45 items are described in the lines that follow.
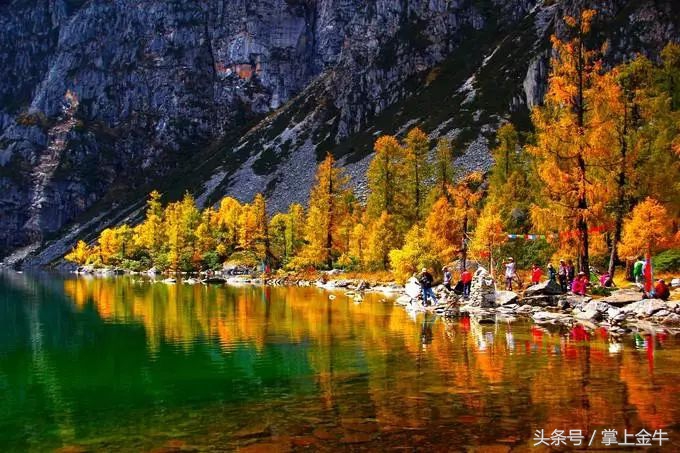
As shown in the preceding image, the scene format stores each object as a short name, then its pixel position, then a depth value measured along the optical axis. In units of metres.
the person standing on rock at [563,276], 37.88
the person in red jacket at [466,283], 42.13
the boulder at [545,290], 36.25
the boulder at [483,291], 37.56
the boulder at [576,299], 33.01
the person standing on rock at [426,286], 39.88
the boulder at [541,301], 35.53
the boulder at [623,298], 31.20
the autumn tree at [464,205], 53.44
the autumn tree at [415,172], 65.12
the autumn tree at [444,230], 53.72
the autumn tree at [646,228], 35.59
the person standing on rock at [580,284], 35.19
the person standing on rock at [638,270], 35.53
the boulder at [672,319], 27.52
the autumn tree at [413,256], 52.87
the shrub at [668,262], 40.50
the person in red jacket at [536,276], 42.08
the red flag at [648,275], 31.50
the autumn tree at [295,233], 91.94
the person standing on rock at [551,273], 38.02
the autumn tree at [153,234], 129.62
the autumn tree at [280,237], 93.19
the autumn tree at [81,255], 184.38
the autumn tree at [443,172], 61.19
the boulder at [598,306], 30.50
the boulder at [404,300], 43.66
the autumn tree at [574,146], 34.72
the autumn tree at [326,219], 77.12
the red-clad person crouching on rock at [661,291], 30.55
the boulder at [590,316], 30.00
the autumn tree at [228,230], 106.94
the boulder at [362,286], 59.15
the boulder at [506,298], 37.22
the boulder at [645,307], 28.98
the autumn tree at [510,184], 58.55
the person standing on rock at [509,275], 41.78
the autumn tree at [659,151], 38.50
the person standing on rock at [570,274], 38.71
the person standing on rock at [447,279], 44.50
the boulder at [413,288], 44.78
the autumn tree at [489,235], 50.44
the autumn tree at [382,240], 62.97
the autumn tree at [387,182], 66.44
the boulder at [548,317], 30.67
